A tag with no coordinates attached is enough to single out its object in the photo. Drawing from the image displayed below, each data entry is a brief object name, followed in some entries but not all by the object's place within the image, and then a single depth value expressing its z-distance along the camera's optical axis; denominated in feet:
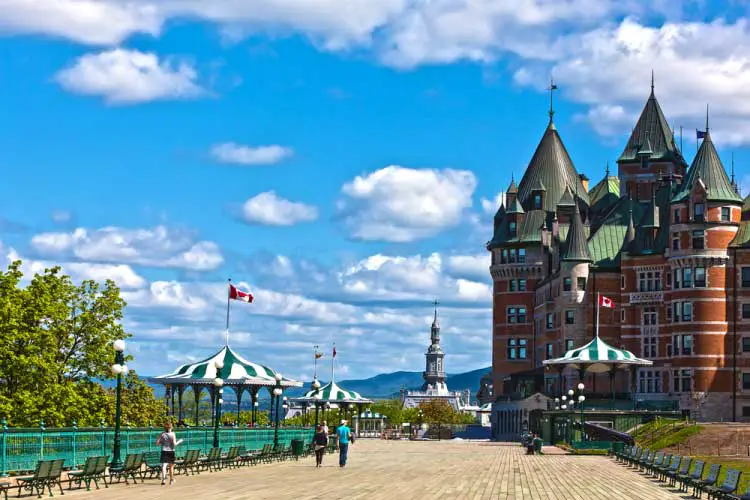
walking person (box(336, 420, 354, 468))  168.59
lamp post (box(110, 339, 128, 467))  132.46
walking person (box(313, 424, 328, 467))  174.81
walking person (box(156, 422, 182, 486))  129.59
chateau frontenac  355.77
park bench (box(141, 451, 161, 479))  134.41
